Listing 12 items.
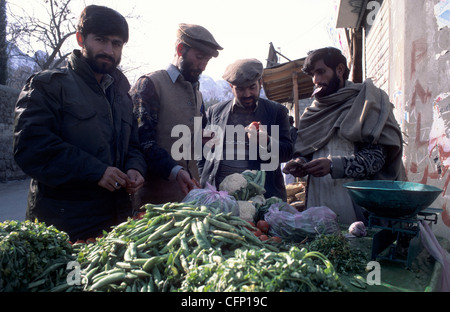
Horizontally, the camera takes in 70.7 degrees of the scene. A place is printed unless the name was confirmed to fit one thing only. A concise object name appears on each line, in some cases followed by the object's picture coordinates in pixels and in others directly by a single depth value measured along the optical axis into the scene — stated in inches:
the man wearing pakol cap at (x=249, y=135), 126.3
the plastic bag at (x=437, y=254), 73.4
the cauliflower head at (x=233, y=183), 106.2
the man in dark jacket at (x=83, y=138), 83.7
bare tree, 684.7
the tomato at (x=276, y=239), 76.5
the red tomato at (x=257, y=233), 78.3
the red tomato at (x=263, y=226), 87.4
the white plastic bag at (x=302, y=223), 84.0
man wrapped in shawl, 108.7
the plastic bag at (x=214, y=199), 86.6
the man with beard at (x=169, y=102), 113.0
